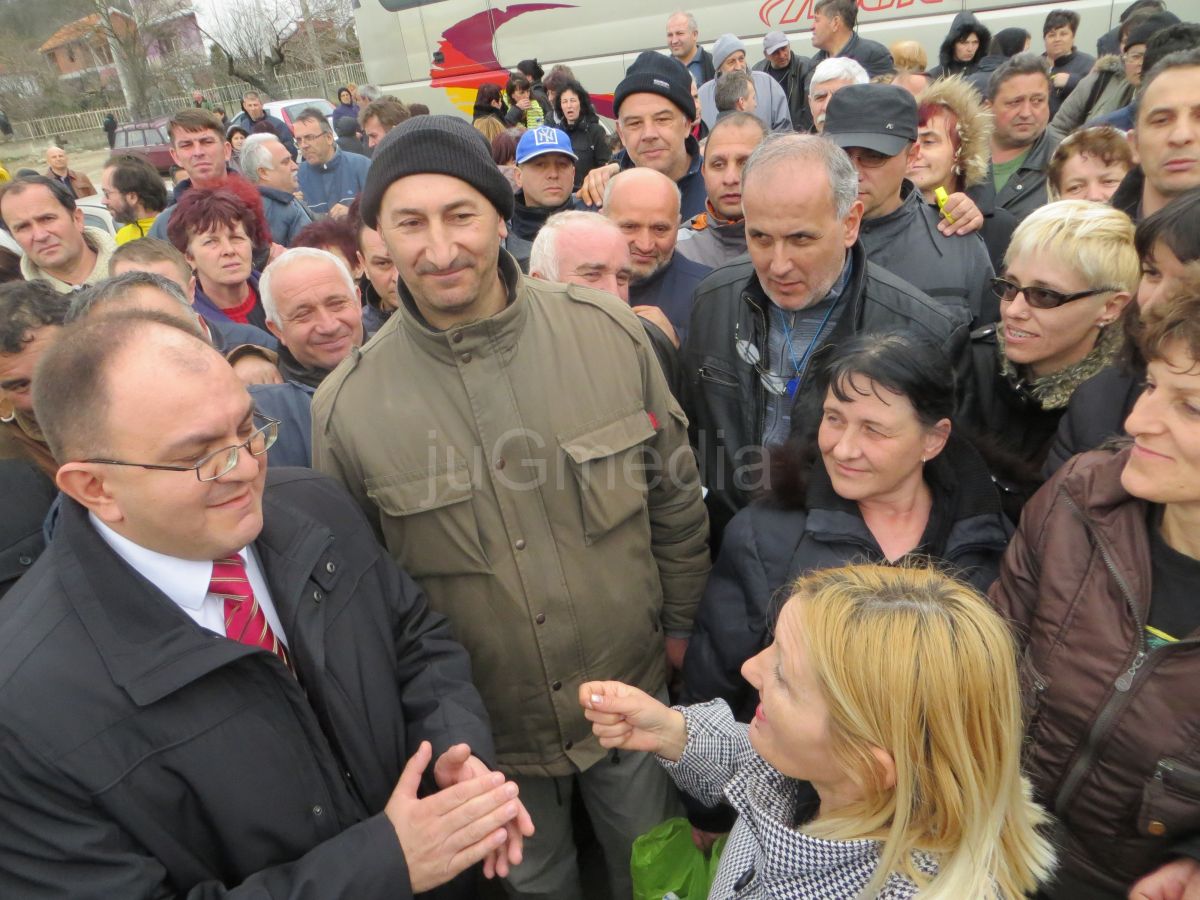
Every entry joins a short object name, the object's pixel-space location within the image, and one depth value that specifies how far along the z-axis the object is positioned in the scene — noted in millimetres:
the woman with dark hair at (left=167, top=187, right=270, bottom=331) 3918
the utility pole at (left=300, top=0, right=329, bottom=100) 32344
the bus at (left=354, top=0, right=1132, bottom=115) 9367
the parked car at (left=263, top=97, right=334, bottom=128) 16969
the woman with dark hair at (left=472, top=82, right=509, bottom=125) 10328
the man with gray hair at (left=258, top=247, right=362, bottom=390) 2859
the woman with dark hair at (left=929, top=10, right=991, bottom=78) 7648
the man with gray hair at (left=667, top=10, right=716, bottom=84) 8375
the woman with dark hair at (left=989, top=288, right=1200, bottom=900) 1530
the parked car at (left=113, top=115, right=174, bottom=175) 20562
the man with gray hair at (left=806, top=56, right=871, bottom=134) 4906
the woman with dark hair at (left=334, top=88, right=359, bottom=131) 13633
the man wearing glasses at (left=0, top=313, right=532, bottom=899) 1352
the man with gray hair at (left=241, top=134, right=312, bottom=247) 6465
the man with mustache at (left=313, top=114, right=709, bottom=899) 2062
